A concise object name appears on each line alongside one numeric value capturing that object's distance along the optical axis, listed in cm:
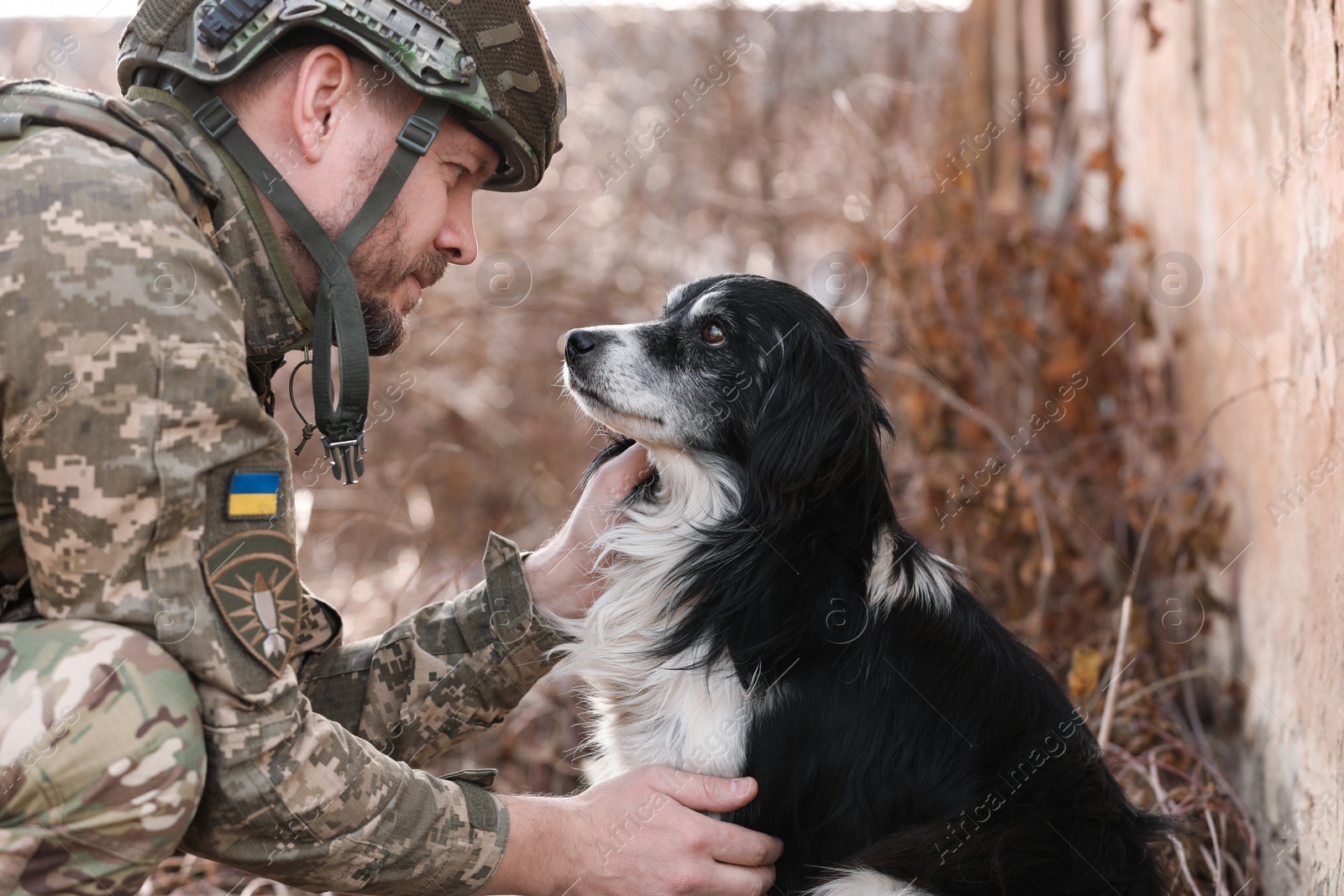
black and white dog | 225
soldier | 205
